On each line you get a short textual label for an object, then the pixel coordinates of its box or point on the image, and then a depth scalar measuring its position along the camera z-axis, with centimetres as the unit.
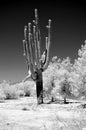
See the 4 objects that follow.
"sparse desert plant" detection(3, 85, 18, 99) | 3456
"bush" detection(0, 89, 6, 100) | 3155
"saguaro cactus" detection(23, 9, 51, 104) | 1994
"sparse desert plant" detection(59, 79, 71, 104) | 2341
